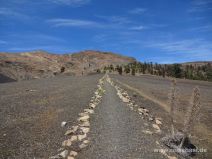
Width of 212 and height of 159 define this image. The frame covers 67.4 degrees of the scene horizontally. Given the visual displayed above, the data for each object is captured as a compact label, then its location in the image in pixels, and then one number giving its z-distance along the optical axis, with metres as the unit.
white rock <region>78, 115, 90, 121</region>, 8.86
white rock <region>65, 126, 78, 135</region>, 7.44
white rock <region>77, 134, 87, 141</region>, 7.01
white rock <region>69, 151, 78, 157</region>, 5.99
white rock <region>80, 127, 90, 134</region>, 7.60
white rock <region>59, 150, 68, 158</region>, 5.88
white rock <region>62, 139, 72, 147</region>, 6.62
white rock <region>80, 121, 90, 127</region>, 8.16
